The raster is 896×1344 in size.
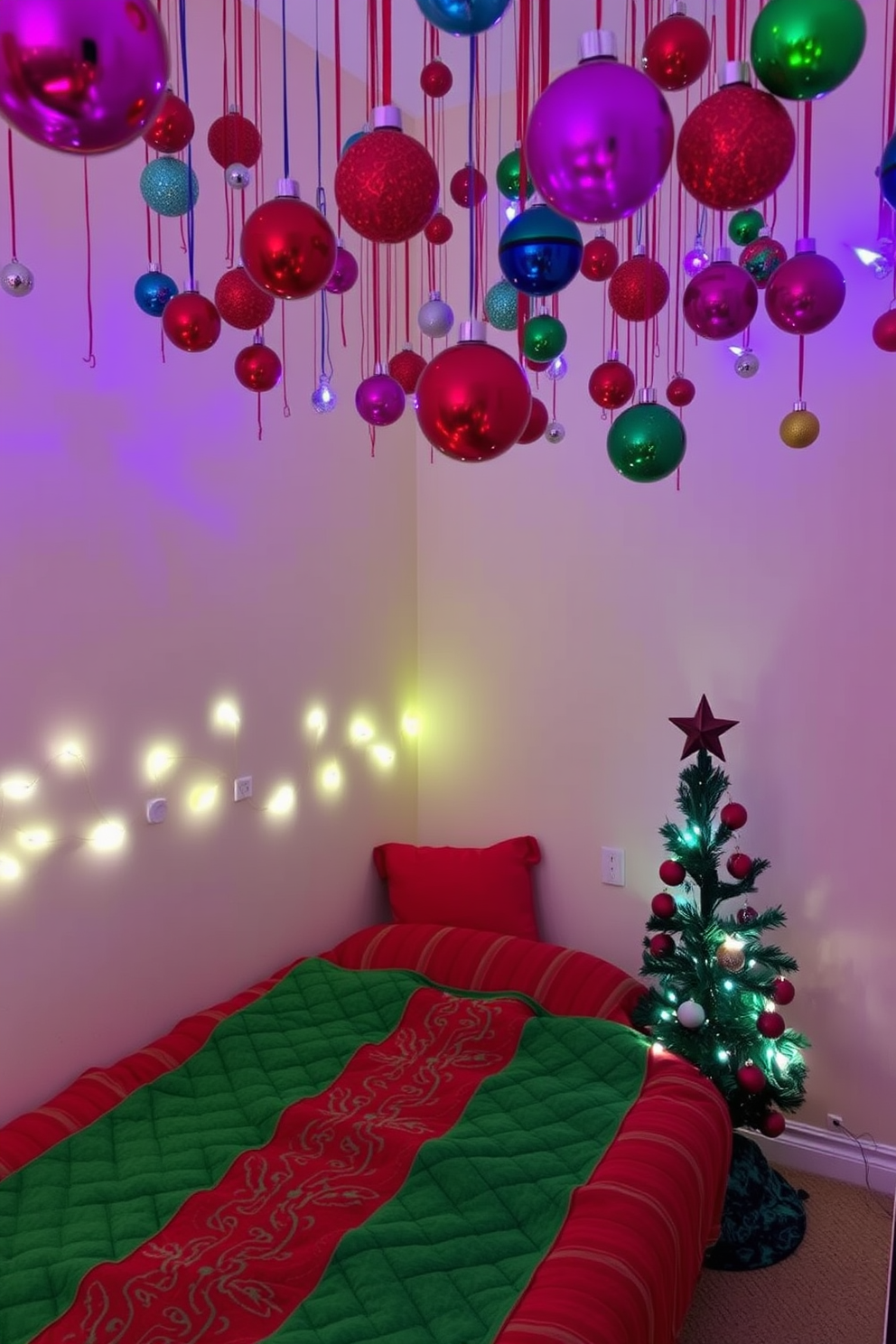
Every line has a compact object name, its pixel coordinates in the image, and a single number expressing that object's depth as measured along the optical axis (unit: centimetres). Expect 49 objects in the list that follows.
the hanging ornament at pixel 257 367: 155
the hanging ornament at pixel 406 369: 160
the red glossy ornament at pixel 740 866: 247
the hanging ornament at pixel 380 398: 152
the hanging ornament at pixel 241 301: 139
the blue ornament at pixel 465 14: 88
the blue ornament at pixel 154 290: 156
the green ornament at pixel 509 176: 137
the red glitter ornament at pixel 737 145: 85
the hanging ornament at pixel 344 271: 143
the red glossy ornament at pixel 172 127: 126
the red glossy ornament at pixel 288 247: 97
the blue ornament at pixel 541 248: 99
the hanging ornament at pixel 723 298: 119
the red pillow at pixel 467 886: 301
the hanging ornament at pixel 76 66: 58
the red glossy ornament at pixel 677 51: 111
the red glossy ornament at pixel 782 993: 240
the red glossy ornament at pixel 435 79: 146
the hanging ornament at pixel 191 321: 134
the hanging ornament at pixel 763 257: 151
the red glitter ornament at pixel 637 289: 140
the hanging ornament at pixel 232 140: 141
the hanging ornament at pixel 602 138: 72
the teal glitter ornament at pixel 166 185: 133
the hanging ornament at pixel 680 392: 169
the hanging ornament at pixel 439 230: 167
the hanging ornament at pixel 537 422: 139
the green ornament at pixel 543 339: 136
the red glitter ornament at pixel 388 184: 89
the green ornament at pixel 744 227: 154
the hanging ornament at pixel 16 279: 149
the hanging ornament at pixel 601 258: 152
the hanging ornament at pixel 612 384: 152
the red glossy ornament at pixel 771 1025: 237
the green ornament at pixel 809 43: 82
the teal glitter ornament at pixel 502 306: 155
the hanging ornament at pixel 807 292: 117
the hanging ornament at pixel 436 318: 158
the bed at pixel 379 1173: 161
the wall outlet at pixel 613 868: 296
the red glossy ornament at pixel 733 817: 249
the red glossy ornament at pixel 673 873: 249
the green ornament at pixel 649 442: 116
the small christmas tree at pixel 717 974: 242
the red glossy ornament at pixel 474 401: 85
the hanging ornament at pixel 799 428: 181
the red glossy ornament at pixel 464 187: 134
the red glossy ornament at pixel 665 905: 250
